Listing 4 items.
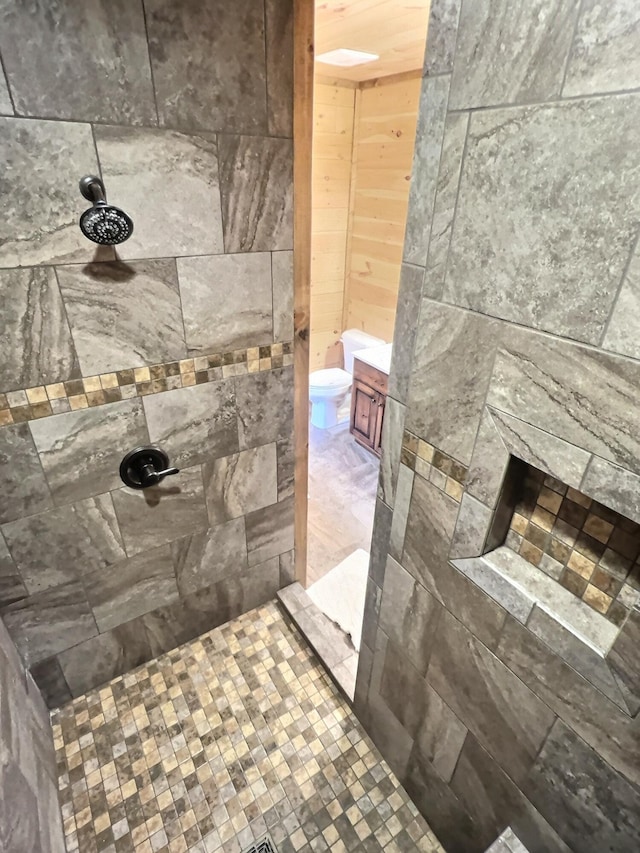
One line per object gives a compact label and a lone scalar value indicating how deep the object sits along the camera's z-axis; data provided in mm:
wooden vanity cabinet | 3130
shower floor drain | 1366
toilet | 3529
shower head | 1057
